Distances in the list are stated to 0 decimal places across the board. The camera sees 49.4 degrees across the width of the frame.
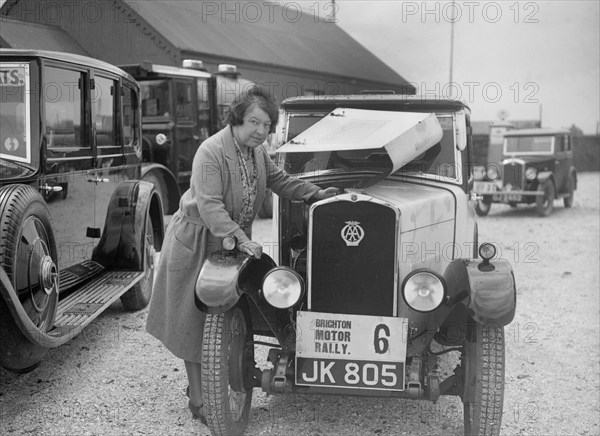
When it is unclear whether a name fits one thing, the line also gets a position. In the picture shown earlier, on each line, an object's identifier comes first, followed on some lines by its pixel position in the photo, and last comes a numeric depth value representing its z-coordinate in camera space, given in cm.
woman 317
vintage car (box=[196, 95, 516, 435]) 302
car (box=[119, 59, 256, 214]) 977
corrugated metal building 1823
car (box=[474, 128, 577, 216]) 1266
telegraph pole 2451
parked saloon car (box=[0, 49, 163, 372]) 346
